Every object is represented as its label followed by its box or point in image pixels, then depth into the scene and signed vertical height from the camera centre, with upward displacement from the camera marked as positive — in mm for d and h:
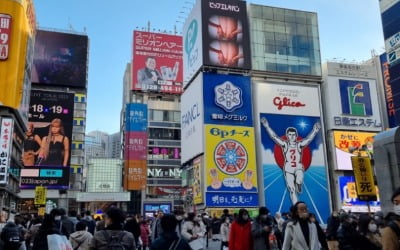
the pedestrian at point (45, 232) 5344 -141
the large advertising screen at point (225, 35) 41219 +16603
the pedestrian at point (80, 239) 6184 -272
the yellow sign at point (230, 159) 37812 +4803
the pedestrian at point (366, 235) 4949 -255
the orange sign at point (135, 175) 56656 +5401
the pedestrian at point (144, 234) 15000 -539
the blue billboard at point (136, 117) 58419 +13024
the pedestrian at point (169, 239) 4188 -203
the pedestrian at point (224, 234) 12451 -497
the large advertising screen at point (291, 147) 40000 +6142
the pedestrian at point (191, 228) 9352 -261
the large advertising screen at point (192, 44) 41719 +16535
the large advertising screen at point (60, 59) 60000 +21249
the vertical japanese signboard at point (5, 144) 34312 +5950
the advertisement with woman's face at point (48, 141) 53156 +9382
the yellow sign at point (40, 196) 21250 +1127
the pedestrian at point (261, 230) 7473 -245
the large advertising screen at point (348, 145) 43438 +6494
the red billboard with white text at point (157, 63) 62719 +21528
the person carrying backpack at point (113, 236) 4023 -158
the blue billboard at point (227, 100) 39500 +10206
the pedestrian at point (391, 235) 3661 -186
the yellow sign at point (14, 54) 36344 +13552
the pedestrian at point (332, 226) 8254 -264
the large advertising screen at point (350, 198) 42531 +1411
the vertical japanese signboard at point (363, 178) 14539 +1114
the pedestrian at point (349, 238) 4984 -275
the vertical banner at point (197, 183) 38375 +2911
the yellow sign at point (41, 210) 22547 +504
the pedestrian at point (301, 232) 5262 -209
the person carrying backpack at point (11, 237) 6988 -246
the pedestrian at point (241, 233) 7527 -290
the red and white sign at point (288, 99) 42156 +10876
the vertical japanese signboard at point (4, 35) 36531 +14921
